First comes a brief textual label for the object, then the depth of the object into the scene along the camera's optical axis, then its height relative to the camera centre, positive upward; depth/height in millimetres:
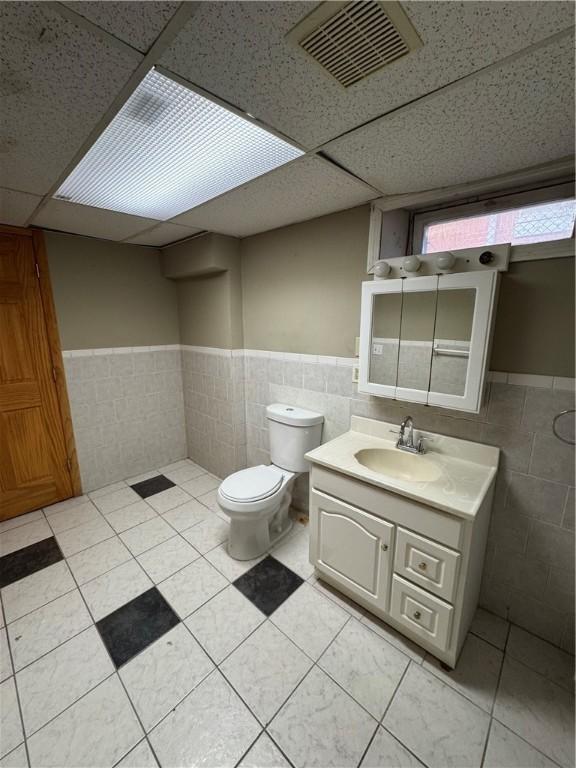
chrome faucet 1561 -586
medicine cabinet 1319 -68
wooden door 2084 -453
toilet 1788 -970
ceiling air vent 620 +609
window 1264 +431
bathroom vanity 1195 -859
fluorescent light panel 914 +623
